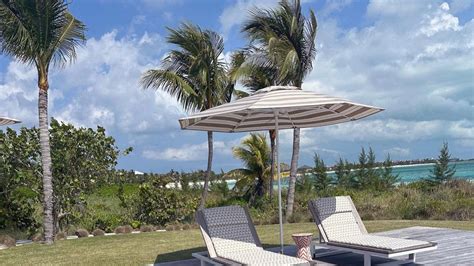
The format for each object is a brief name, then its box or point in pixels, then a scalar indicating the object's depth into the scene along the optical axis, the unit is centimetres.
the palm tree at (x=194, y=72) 1429
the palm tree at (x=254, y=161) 1799
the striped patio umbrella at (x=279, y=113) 545
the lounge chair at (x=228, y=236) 563
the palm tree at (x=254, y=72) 1429
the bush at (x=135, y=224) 1218
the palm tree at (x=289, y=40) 1352
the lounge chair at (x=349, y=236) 552
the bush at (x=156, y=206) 1273
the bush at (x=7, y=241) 925
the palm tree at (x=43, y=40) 898
